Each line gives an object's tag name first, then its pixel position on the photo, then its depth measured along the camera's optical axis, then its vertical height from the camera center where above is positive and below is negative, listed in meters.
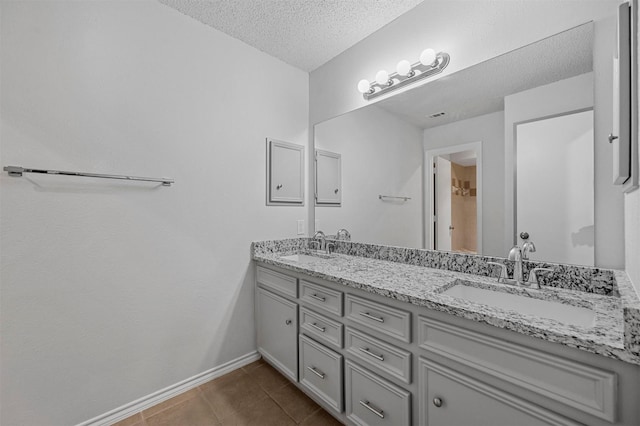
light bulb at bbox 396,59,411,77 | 1.67 +0.91
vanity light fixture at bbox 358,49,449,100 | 1.55 +0.88
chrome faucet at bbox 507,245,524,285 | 1.23 -0.23
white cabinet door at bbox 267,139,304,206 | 2.21 +0.34
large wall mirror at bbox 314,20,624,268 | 1.12 +0.30
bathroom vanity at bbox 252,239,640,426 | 0.73 -0.48
